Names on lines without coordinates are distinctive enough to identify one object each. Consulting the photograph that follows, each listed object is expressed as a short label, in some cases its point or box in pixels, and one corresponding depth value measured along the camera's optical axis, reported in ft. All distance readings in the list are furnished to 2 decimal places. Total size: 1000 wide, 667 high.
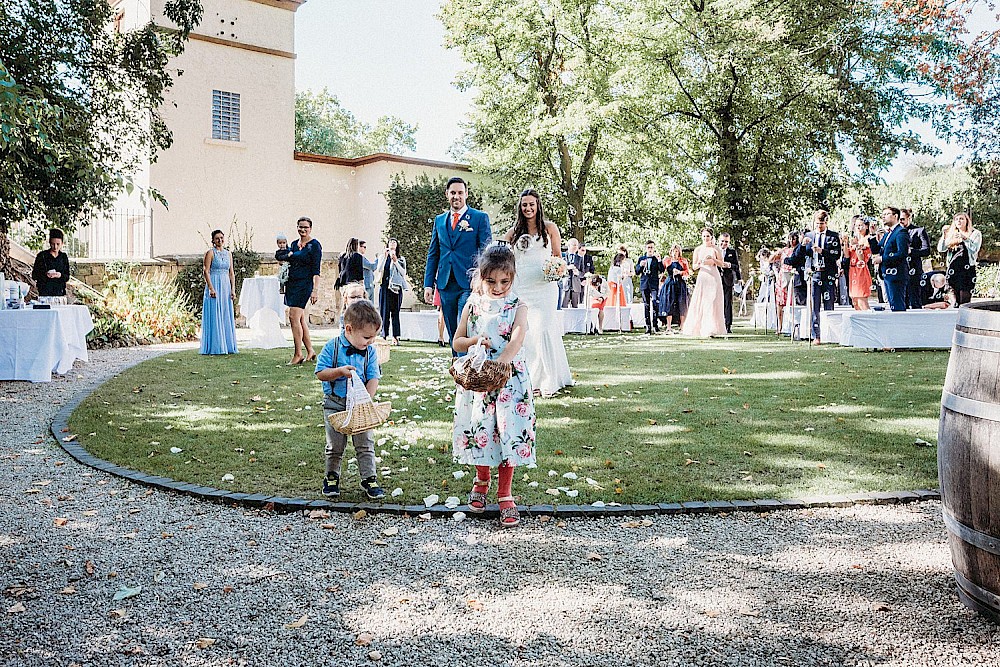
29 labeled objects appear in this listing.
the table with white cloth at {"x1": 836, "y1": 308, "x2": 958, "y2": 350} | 41.09
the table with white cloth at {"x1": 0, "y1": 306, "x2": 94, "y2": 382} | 31.83
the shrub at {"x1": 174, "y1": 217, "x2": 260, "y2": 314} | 68.28
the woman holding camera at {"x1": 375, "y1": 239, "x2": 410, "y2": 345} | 51.35
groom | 23.72
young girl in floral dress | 13.93
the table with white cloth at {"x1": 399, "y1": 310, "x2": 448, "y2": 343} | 54.08
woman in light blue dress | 41.50
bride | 25.22
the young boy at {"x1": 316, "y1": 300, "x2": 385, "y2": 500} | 15.01
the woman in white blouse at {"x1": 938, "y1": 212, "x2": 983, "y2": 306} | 43.32
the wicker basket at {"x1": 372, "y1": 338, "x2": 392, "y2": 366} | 15.70
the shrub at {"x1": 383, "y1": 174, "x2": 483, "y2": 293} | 89.15
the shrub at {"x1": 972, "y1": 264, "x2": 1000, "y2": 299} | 101.77
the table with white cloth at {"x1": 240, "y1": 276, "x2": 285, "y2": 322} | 50.21
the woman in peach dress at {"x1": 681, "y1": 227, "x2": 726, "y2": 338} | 52.54
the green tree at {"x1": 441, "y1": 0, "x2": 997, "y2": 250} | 87.61
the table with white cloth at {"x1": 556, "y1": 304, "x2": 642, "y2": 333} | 60.54
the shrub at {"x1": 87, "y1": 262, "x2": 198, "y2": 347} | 50.11
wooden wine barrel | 9.17
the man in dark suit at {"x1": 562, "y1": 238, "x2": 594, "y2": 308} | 61.16
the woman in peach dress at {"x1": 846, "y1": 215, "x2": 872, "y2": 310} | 51.13
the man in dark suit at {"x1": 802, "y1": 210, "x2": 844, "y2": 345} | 44.52
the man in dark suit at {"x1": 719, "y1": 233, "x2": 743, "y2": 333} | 55.11
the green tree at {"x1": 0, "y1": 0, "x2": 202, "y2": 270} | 36.09
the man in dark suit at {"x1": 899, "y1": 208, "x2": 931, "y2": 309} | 42.47
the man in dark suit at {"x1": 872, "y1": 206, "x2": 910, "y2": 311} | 42.63
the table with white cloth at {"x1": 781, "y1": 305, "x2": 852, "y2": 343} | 49.04
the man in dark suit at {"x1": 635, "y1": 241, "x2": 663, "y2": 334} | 60.64
